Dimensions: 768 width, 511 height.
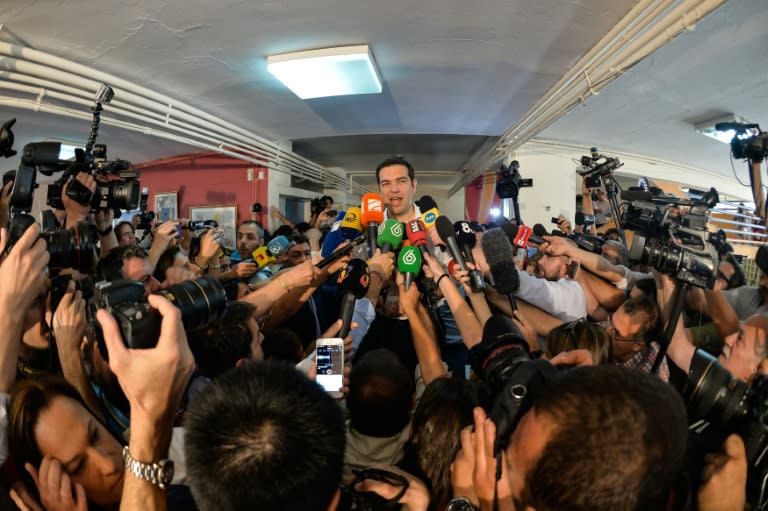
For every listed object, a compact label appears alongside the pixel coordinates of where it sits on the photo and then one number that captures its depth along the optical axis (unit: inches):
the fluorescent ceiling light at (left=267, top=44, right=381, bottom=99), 119.0
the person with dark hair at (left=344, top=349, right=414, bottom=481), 45.6
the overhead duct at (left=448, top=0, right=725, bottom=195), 83.0
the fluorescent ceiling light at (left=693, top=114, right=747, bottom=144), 167.2
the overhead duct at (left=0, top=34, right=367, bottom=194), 109.4
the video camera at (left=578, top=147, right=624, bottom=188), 113.7
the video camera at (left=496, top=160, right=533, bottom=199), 158.1
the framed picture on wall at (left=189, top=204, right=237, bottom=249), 235.8
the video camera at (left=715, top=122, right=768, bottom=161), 91.0
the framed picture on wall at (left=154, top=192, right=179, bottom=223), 246.4
